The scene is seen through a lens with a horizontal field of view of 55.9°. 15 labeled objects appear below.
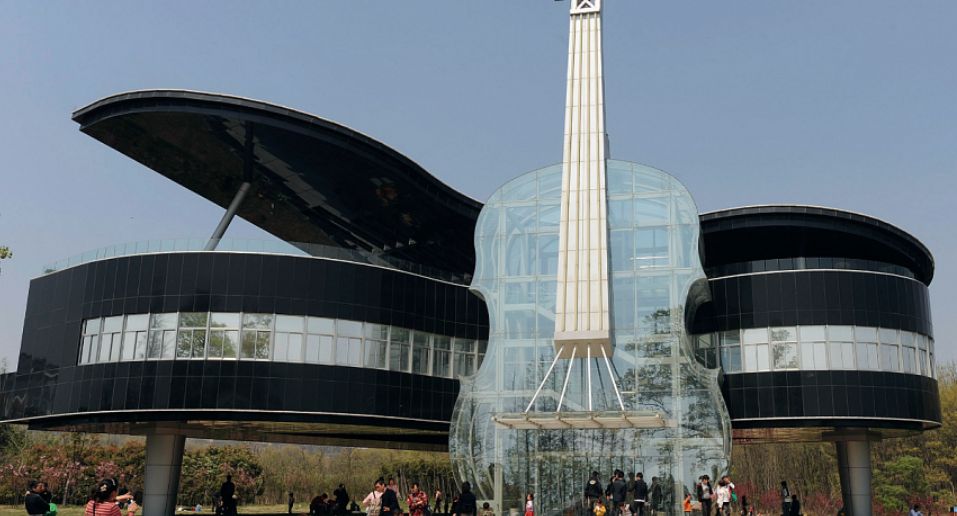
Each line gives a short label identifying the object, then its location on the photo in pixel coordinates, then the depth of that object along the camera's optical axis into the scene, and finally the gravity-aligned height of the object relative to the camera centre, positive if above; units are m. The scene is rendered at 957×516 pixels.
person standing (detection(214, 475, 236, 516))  35.34 -1.56
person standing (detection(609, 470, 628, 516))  28.28 -0.80
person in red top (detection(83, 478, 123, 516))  14.23 -0.76
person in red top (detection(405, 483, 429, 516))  26.22 -1.13
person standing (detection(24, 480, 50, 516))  18.34 -1.05
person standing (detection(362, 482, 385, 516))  24.81 -1.10
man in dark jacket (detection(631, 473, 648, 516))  29.00 -0.83
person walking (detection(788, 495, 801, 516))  35.38 -1.30
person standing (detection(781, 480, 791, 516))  35.54 -1.12
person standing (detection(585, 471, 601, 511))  29.55 -0.72
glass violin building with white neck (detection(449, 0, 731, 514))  33.75 +5.01
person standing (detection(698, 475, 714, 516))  29.03 -0.77
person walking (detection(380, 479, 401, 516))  24.84 -1.12
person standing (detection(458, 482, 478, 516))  27.48 -1.20
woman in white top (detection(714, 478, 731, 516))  28.42 -0.74
